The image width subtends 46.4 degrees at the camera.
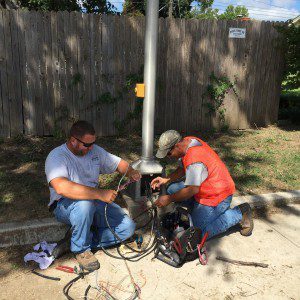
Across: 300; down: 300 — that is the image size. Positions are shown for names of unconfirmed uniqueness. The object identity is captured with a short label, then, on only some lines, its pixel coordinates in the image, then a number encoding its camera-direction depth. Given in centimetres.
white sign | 751
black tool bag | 336
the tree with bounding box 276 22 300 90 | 762
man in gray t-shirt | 314
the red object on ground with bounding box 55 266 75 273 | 326
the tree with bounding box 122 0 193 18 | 2638
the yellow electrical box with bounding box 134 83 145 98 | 378
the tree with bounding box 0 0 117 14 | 1327
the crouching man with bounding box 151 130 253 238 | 347
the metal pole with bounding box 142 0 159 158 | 364
